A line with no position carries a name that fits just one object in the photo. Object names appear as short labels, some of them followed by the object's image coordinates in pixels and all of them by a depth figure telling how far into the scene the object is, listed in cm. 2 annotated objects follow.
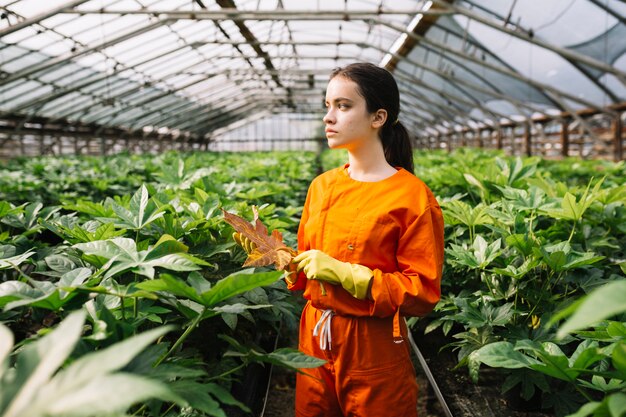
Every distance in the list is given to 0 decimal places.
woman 132
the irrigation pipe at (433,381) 192
